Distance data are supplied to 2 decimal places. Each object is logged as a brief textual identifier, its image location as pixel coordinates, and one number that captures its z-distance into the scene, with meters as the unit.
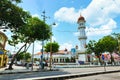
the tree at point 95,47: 31.20
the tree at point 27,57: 52.58
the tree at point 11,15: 9.22
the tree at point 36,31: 16.76
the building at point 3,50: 20.00
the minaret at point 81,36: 41.72
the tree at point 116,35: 31.07
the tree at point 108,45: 31.26
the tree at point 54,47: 36.79
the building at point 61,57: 51.04
